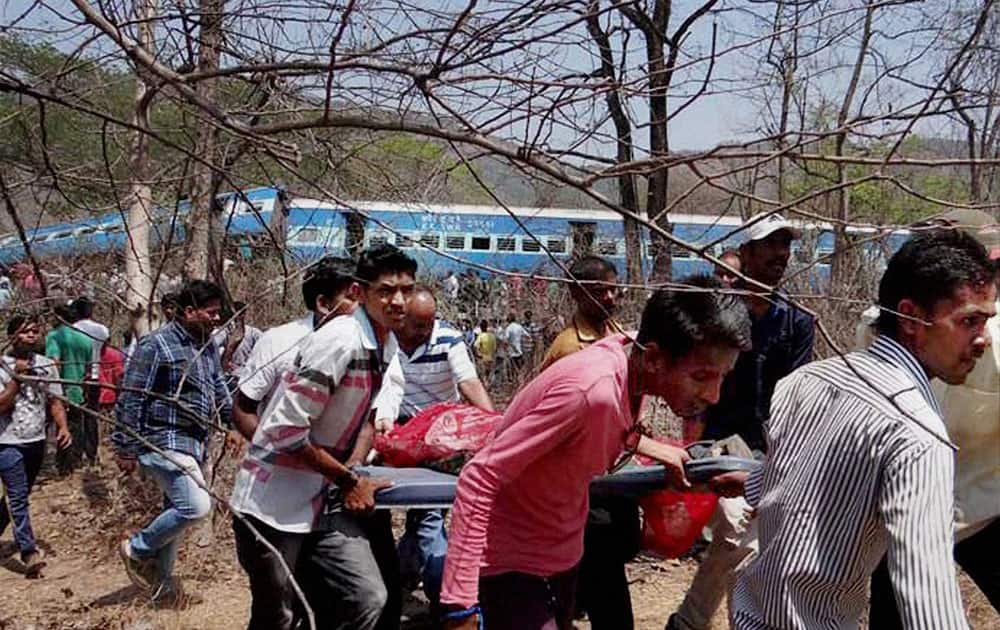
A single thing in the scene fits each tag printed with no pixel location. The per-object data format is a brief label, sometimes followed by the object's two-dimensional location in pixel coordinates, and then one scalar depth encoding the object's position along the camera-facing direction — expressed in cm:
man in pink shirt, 268
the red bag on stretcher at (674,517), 388
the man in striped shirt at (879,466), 208
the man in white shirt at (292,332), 426
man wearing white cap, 438
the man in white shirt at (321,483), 350
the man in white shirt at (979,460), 352
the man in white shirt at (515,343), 1227
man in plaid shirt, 529
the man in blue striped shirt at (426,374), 503
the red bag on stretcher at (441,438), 401
